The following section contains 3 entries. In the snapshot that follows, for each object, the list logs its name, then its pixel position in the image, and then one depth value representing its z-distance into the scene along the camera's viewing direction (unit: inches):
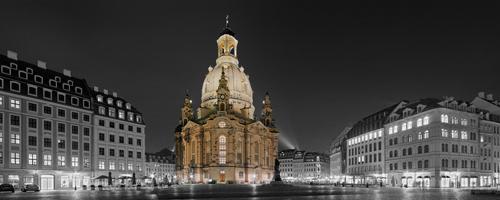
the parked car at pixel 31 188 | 2839.6
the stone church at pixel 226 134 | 4790.8
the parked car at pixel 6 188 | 2721.5
